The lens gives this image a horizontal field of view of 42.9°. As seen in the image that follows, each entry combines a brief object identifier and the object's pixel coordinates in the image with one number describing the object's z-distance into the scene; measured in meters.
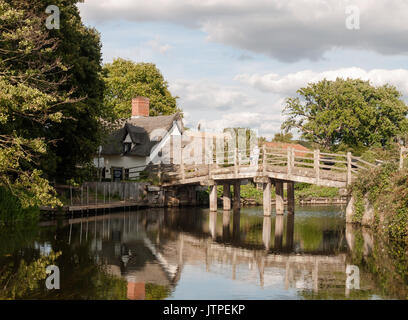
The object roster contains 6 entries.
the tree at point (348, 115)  60.81
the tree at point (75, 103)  27.78
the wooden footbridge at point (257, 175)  29.25
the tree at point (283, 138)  85.97
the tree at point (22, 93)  19.89
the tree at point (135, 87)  64.06
